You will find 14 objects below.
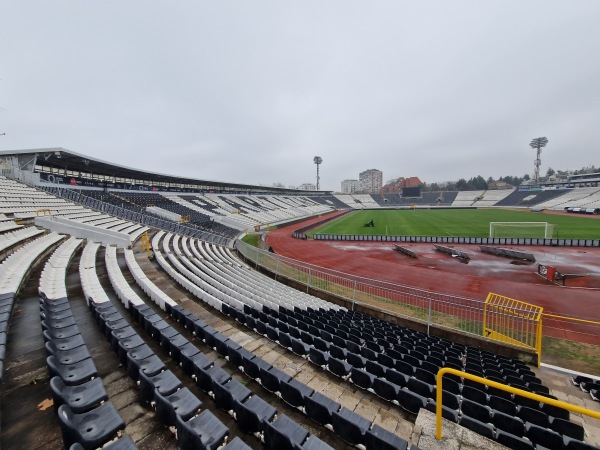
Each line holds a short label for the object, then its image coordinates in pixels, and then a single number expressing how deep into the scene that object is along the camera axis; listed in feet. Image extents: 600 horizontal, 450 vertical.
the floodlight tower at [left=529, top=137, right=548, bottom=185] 338.21
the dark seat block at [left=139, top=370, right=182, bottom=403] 13.21
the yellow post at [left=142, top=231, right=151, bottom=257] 49.85
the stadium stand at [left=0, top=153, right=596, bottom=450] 11.82
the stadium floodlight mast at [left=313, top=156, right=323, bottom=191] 435.94
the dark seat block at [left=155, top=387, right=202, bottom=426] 11.75
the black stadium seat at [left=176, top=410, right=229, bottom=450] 9.85
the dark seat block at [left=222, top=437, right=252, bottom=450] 10.16
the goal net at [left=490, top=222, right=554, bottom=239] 115.14
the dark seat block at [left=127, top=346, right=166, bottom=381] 14.64
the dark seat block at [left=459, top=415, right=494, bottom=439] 13.16
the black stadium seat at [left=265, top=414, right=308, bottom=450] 10.69
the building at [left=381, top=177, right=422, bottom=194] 531.91
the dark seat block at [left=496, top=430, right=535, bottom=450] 12.06
